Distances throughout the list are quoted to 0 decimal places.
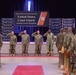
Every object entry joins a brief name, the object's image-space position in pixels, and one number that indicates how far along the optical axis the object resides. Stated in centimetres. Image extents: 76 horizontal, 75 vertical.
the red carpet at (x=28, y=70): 1008
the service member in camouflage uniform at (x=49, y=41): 1720
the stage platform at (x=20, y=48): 1803
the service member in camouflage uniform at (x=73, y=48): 855
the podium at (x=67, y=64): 872
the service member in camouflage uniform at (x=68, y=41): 879
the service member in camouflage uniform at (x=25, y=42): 1702
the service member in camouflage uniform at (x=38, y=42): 1705
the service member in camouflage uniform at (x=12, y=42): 1709
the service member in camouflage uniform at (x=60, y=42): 1131
